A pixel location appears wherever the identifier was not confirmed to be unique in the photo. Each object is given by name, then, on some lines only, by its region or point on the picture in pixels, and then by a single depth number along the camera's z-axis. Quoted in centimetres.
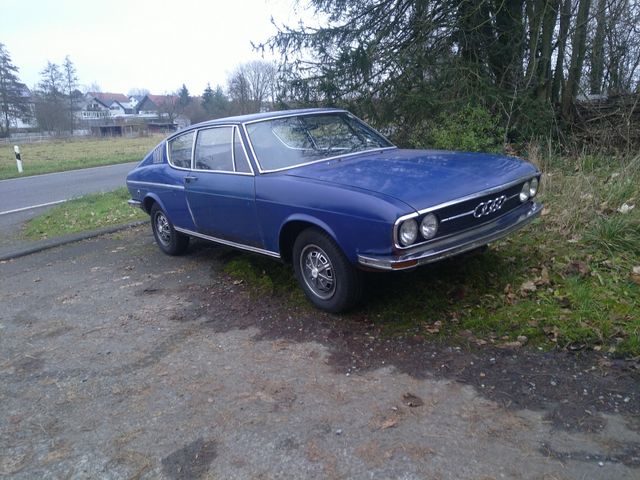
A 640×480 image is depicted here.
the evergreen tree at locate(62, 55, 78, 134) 6125
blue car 371
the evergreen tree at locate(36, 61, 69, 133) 5562
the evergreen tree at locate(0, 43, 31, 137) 5081
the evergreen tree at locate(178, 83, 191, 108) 7625
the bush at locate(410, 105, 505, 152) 818
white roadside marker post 1969
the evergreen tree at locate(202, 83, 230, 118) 4417
